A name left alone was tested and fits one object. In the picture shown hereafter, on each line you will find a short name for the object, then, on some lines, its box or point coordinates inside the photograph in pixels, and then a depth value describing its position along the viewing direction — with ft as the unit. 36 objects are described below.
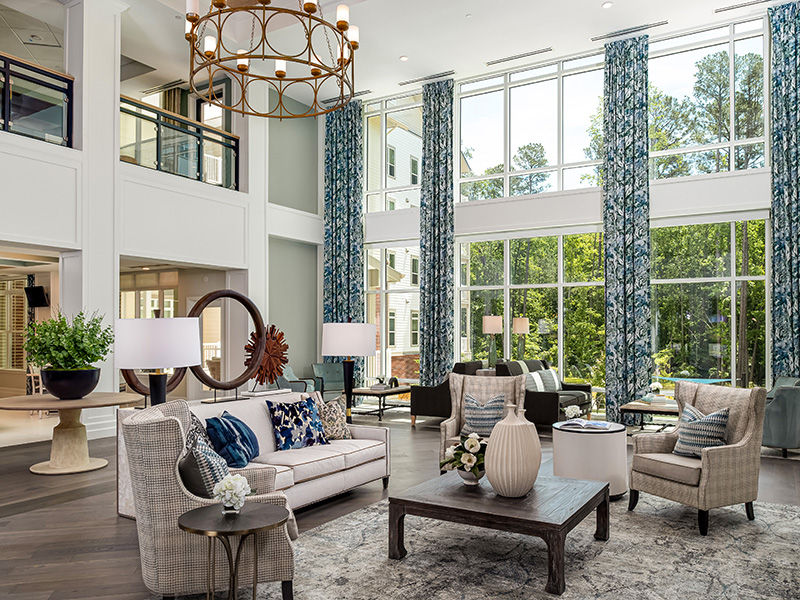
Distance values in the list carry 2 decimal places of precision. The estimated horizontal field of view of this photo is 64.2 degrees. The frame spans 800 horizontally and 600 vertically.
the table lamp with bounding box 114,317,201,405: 12.64
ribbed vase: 12.21
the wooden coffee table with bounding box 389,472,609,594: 10.83
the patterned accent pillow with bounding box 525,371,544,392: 28.32
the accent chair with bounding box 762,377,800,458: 21.98
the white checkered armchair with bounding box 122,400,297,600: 10.14
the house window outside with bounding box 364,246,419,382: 38.75
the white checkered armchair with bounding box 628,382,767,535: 14.15
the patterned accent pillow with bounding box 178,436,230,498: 10.43
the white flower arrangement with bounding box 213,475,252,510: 9.48
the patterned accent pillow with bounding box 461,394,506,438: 18.94
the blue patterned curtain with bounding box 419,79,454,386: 34.81
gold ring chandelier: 13.74
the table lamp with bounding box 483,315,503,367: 34.04
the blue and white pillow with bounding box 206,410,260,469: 13.78
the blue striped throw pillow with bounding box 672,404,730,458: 15.06
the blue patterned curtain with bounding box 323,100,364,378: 38.73
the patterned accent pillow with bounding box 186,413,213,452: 10.98
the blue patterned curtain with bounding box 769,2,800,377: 26.16
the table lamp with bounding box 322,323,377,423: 17.16
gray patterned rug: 10.97
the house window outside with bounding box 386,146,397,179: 39.47
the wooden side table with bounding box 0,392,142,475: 20.06
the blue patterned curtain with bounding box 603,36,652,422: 29.22
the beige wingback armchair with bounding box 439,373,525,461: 19.27
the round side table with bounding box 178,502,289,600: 9.02
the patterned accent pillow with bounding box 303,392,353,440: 17.93
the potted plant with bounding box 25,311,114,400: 20.13
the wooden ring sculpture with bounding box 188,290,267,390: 16.88
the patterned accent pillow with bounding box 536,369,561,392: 29.86
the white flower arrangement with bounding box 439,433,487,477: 12.93
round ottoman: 16.34
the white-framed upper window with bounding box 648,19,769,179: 28.81
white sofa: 14.57
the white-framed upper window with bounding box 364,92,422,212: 38.75
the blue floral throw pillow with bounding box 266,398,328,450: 16.49
